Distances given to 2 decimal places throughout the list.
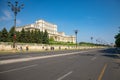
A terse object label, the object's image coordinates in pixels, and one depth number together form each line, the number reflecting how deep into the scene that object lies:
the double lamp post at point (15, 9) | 19.67
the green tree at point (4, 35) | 37.71
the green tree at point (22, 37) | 42.12
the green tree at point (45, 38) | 49.79
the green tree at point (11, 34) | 38.82
